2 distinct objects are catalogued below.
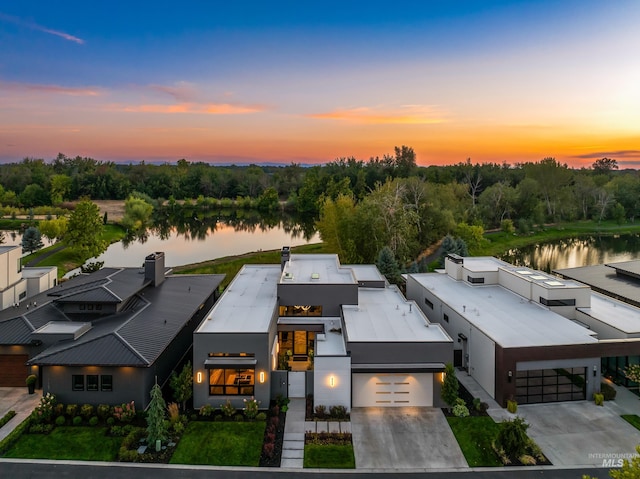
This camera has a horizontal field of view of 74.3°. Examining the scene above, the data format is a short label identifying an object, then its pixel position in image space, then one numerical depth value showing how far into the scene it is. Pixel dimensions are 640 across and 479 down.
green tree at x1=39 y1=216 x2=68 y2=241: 52.56
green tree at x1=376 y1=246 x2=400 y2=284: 36.83
